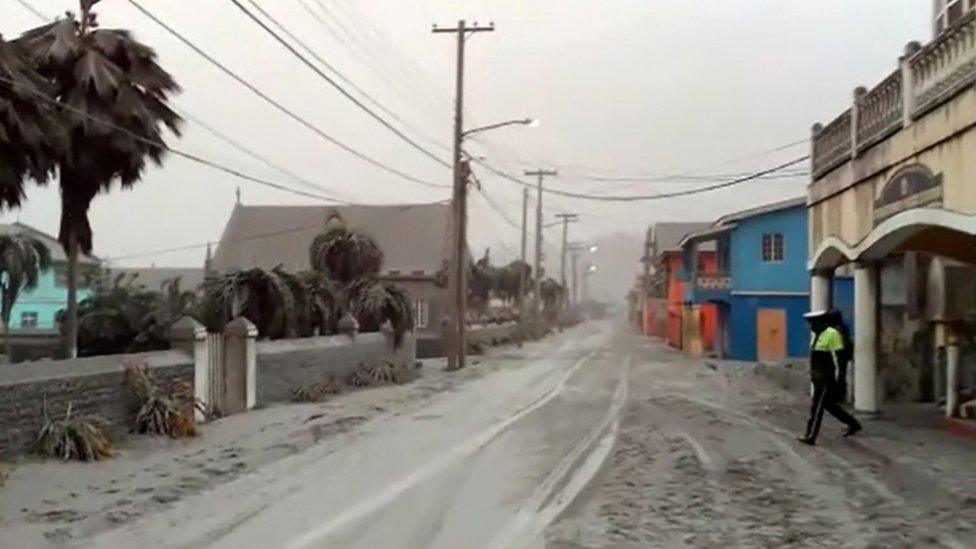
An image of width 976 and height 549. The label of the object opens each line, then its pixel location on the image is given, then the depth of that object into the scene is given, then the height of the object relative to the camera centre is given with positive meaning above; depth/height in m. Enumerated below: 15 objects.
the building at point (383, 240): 62.47 +4.02
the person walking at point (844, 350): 16.09 -0.47
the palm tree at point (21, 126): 16.10 +2.69
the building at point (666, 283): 69.20 +2.23
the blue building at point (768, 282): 49.78 +1.37
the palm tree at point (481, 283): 76.57 +2.02
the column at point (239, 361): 20.61 -0.89
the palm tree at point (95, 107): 23.14 +4.10
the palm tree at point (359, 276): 34.97 +1.14
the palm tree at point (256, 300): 25.14 +0.24
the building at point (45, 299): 58.56 +0.51
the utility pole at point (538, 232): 73.50 +5.24
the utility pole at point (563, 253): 100.38 +5.66
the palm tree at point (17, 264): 37.56 +1.48
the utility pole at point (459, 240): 37.66 +2.34
